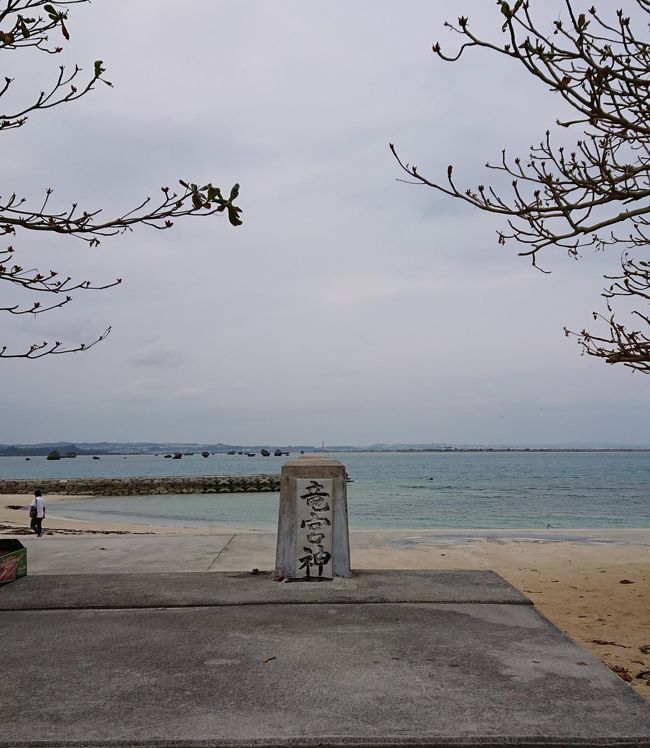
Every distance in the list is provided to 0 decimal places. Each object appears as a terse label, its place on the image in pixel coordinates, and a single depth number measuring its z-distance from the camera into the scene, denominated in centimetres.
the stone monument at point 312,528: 711
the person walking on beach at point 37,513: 1605
